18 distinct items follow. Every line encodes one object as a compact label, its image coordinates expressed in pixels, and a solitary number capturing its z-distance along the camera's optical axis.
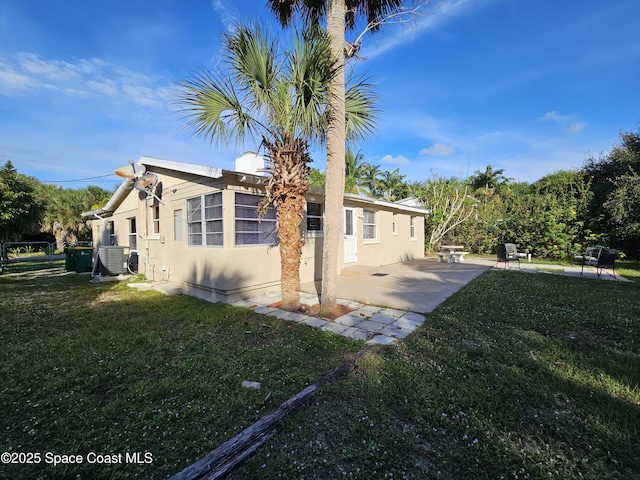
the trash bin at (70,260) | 11.74
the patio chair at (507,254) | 10.23
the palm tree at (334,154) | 5.02
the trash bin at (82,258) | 11.68
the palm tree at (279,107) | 4.69
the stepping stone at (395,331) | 4.24
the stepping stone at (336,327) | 4.43
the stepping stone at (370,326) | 4.49
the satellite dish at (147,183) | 8.87
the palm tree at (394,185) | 26.75
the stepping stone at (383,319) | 4.85
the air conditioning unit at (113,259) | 9.67
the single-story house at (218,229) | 6.52
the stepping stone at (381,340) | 3.97
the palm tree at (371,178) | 27.48
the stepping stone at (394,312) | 5.18
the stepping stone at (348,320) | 4.78
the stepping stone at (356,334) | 4.18
